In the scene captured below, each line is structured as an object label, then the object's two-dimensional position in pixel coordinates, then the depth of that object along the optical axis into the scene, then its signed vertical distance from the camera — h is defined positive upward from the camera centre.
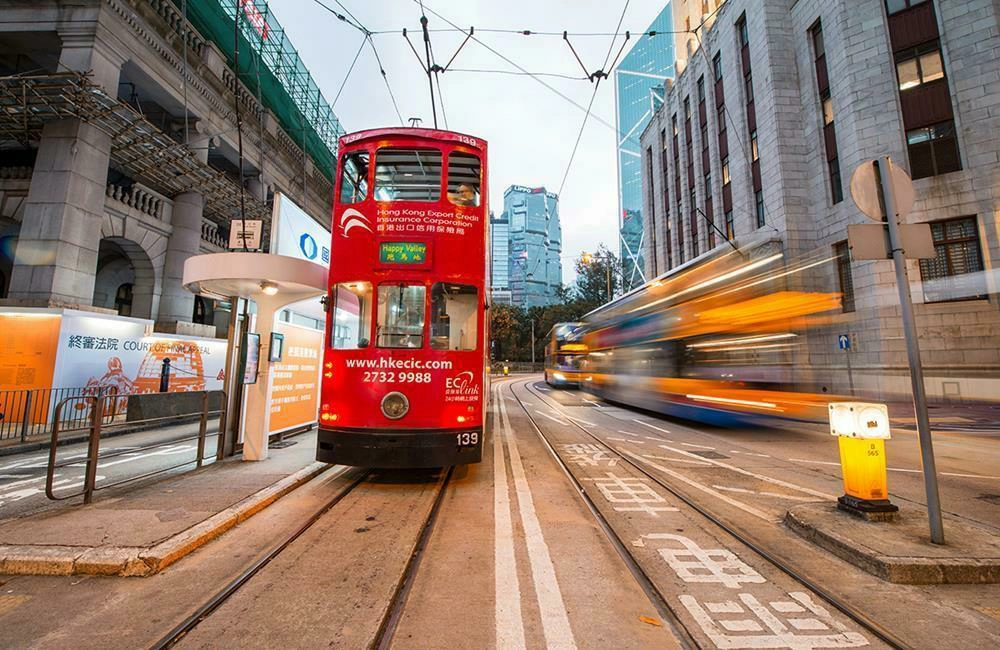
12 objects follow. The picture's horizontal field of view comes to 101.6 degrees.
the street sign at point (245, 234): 7.50 +2.51
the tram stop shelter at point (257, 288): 6.34 +1.36
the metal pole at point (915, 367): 3.44 +0.01
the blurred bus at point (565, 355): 25.17 +0.89
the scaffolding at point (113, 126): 10.82 +7.12
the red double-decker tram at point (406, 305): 5.41 +0.91
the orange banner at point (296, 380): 8.08 -0.22
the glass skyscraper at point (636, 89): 121.12 +88.69
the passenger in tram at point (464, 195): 6.05 +2.59
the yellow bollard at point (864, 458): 4.02 -0.91
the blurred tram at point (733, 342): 8.73 +0.64
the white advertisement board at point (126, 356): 10.20 +0.40
